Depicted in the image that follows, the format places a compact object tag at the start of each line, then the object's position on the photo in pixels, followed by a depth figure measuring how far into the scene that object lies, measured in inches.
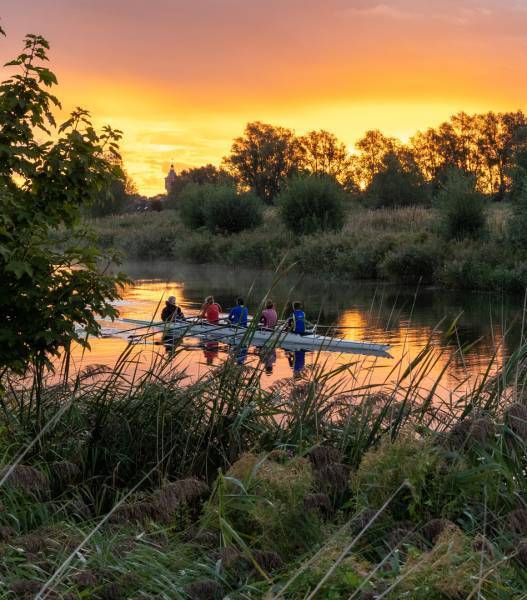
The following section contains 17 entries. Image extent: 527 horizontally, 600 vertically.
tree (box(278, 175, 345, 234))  2234.3
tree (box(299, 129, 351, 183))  4192.9
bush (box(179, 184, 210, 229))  2839.6
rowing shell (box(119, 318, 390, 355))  856.5
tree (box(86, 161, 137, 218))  4045.3
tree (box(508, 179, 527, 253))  1549.0
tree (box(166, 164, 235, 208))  4662.9
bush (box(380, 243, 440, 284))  1744.6
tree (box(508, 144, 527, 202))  1569.9
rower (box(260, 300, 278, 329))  850.1
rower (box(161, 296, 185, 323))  787.4
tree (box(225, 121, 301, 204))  4062.5
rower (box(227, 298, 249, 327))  843.6
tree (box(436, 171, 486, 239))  1759.4
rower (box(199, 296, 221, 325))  935.0
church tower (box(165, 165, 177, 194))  7561.5
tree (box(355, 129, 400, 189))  4350.4
